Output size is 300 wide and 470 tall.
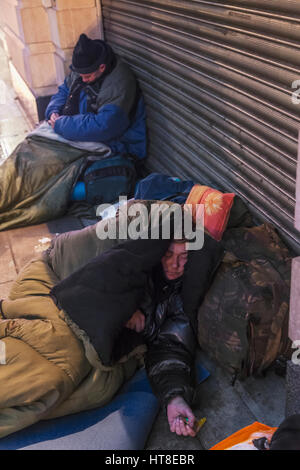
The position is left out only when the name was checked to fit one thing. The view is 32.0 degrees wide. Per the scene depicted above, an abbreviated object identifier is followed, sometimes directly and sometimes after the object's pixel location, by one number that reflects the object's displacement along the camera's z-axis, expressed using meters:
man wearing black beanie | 4.75
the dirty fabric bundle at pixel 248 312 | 2.70
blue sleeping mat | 2.46
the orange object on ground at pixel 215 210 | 3.10
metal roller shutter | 2.92
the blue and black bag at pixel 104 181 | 4.87
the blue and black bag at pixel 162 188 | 3.64
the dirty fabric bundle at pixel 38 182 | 4.82
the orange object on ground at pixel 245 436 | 2.18
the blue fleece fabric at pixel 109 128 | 4.75
